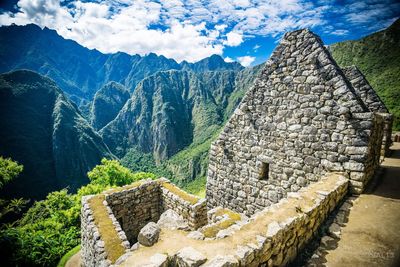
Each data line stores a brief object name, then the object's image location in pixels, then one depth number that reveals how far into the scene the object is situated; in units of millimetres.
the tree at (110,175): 22188
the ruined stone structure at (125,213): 5284
